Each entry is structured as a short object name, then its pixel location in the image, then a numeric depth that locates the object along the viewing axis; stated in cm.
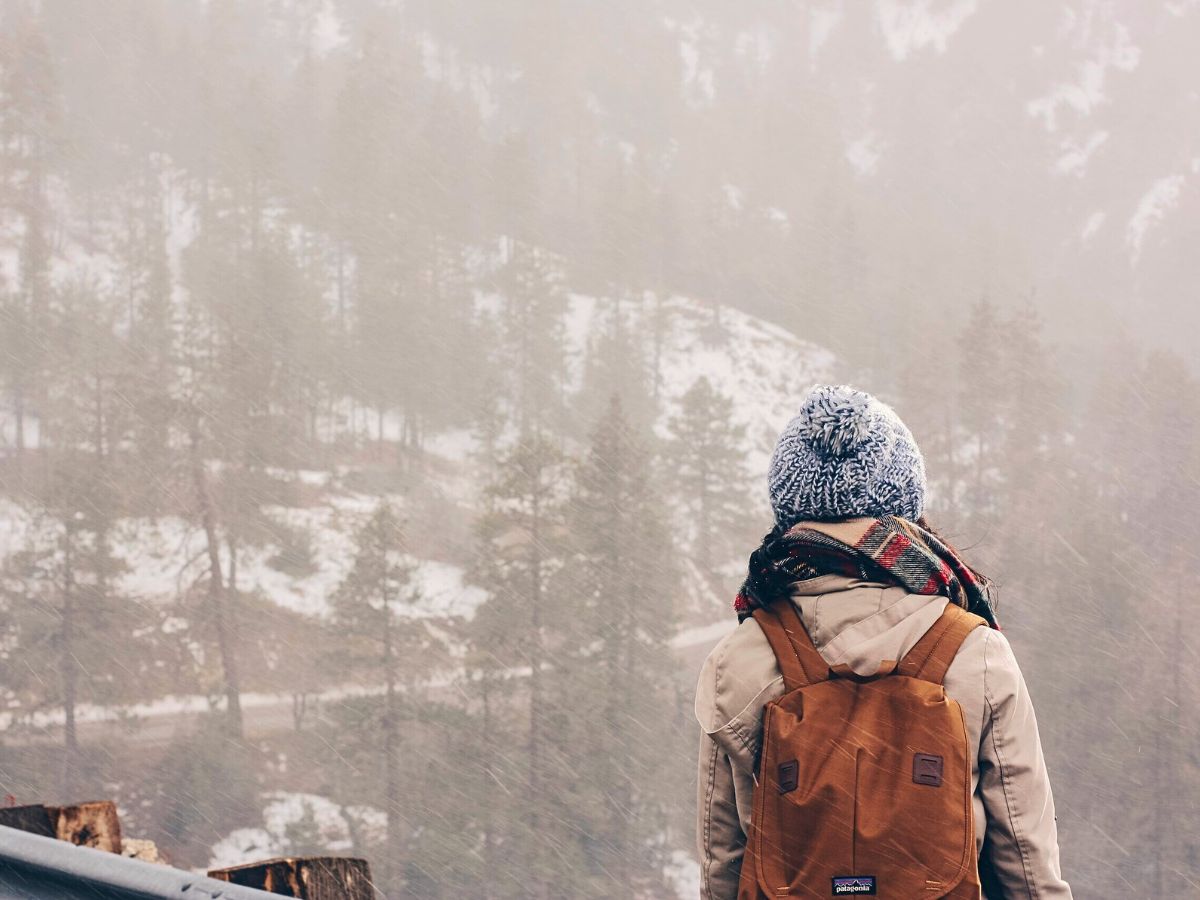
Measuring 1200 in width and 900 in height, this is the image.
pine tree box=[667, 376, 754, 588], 4366
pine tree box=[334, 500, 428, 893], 3269
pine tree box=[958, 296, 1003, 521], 4341
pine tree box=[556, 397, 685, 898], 3034
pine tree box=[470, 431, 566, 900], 2984
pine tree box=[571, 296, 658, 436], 5359
